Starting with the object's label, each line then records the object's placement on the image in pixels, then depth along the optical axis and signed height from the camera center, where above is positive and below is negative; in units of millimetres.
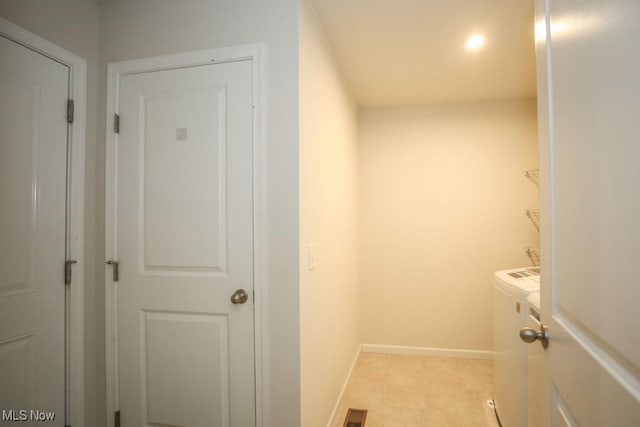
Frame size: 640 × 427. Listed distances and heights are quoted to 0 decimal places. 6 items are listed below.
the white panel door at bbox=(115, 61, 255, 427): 1480 -145
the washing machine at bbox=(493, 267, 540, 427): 1578 -710
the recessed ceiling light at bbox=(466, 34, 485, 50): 1979 +1124
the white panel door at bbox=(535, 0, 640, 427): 510 +19
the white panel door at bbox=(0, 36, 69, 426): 1313 -66
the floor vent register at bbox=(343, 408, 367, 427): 2068 -1370
